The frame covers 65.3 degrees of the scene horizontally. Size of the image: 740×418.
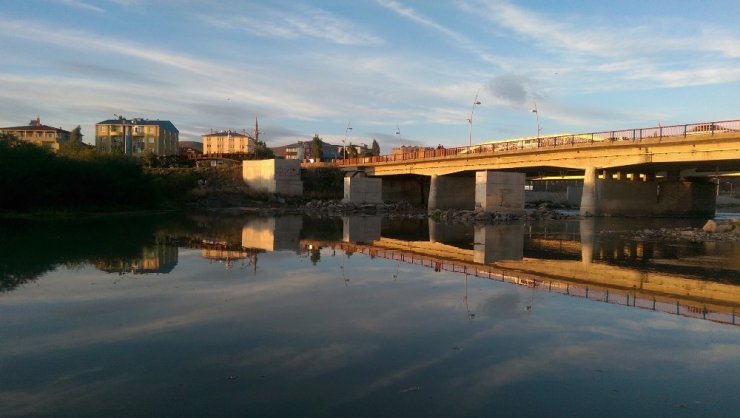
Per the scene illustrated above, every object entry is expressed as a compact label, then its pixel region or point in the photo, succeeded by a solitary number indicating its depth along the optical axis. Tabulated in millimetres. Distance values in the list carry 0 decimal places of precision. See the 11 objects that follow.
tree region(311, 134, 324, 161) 125438
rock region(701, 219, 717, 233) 34075
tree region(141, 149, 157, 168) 78500
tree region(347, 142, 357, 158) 144400
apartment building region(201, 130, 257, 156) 169625
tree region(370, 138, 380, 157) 143125
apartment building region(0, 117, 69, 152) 112375
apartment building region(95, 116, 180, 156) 122850
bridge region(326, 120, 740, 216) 43441
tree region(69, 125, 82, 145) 104256
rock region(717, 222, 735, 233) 34644
